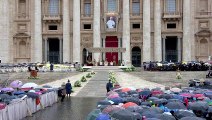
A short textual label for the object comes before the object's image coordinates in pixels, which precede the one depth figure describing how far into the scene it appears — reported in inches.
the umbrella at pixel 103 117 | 486.7
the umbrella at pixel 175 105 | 576.9
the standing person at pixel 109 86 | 955.8
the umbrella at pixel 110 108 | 546.7
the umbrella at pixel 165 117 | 476.0
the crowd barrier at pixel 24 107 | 647.1
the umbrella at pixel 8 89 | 811.1
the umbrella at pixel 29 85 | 876.8
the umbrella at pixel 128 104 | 581.6
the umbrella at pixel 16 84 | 895.6
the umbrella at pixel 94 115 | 526.4
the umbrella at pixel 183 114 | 504.6
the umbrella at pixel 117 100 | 640.0
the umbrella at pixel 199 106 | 579.0
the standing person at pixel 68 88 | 966.6
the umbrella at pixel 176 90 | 764.4
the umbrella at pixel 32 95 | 784.2
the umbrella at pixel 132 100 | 639.6
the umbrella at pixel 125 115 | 492.0
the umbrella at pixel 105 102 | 627.3
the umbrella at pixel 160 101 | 630.3
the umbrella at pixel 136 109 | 531.8
